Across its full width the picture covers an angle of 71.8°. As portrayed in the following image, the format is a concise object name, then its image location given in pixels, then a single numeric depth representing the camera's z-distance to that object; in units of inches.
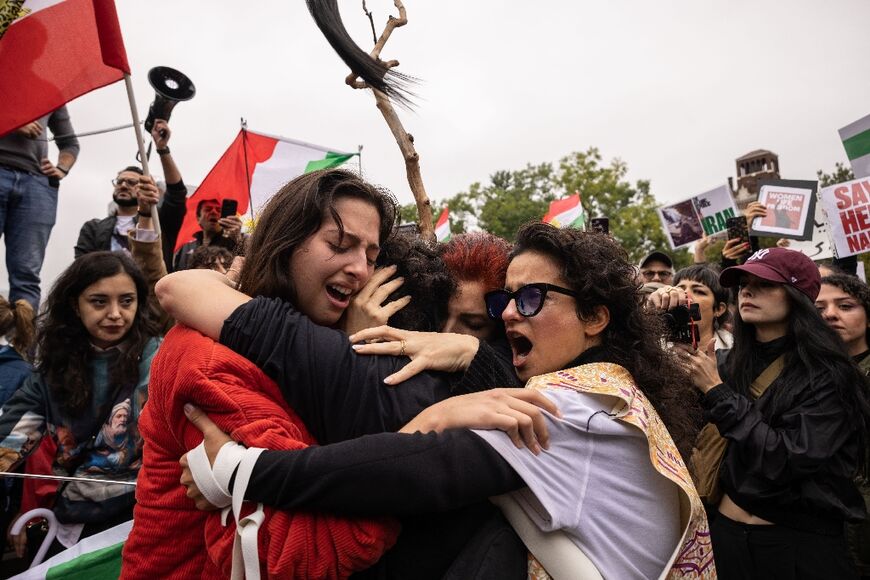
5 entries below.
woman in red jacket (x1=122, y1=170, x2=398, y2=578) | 50.5
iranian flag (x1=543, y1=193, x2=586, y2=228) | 370.6
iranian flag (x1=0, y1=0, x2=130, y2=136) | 141.3
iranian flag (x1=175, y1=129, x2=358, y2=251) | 255.0
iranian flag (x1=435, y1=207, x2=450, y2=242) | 414.0
